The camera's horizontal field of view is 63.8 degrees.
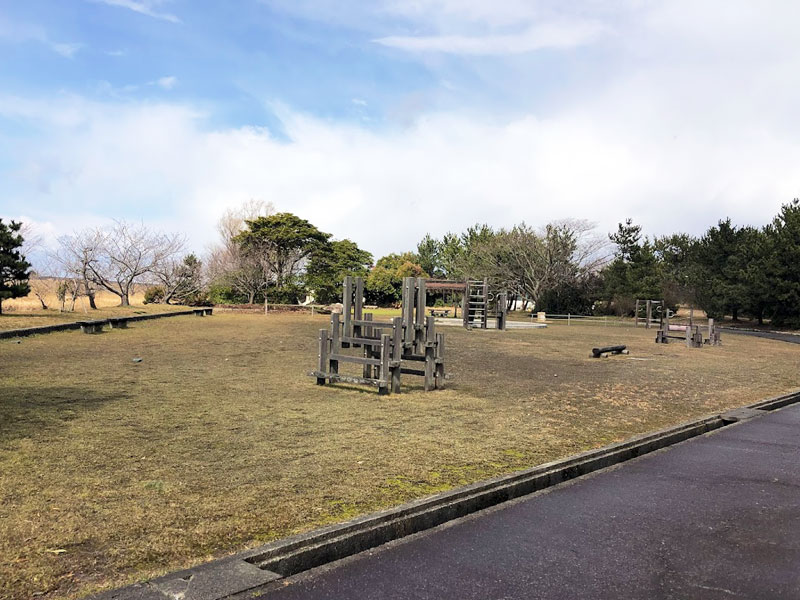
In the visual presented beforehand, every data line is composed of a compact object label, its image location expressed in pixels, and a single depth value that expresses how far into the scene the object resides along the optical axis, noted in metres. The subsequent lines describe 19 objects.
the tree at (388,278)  57.41
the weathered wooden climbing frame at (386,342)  8.98
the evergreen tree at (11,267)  23.20
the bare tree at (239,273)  43.91
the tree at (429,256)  76.81
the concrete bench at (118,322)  22.02
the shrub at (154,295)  44.19
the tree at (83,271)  34.81
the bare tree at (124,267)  38.47
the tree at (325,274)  45.81
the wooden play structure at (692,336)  20.70
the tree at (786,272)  34.00
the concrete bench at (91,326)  19.31
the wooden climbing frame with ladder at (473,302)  29.72
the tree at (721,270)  40.25
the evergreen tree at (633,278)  43.00
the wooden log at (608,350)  15.78
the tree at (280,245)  44.22
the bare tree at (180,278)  42.91
